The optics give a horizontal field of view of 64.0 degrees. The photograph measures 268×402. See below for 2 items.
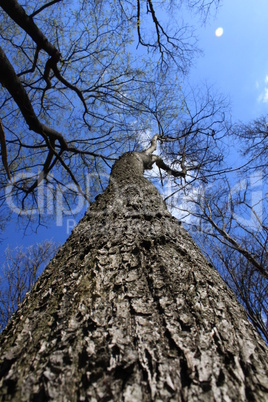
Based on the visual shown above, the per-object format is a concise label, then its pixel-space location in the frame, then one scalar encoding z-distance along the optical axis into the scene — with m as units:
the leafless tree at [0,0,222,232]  3.14
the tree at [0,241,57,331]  6.12
